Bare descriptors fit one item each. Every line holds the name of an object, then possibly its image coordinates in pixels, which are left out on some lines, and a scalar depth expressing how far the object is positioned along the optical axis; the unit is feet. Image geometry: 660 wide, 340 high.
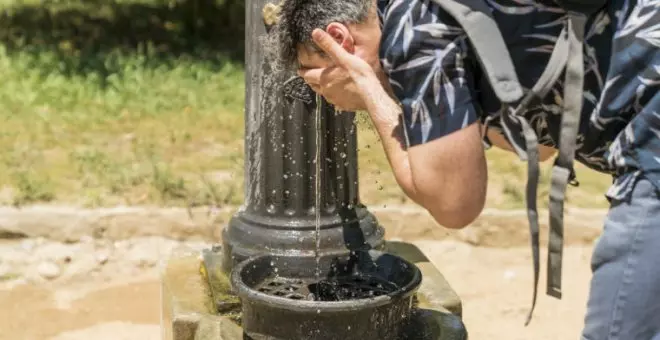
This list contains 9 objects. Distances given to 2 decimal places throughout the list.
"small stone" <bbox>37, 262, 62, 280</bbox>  16.80
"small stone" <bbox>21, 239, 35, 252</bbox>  17.22
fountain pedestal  11.27
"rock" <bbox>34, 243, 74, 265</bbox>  17.13
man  6.95
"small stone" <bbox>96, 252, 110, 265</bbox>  17.13
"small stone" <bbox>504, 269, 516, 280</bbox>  17.07
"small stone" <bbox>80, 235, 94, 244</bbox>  17.53
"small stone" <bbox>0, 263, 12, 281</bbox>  16.66
